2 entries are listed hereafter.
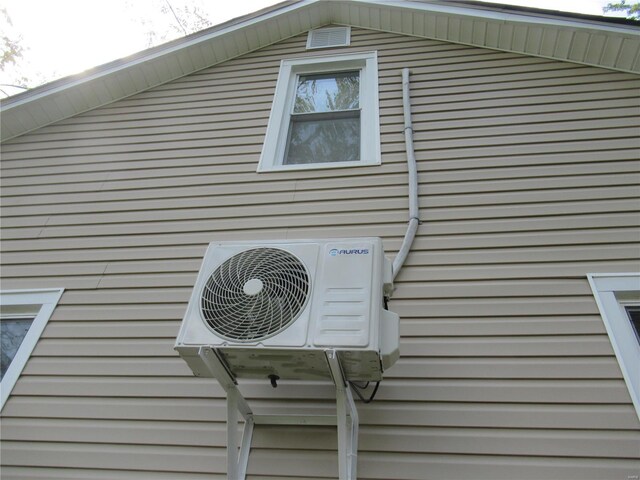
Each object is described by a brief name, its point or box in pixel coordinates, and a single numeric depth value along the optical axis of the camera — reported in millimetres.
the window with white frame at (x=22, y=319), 2545
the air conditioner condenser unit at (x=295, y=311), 1554
